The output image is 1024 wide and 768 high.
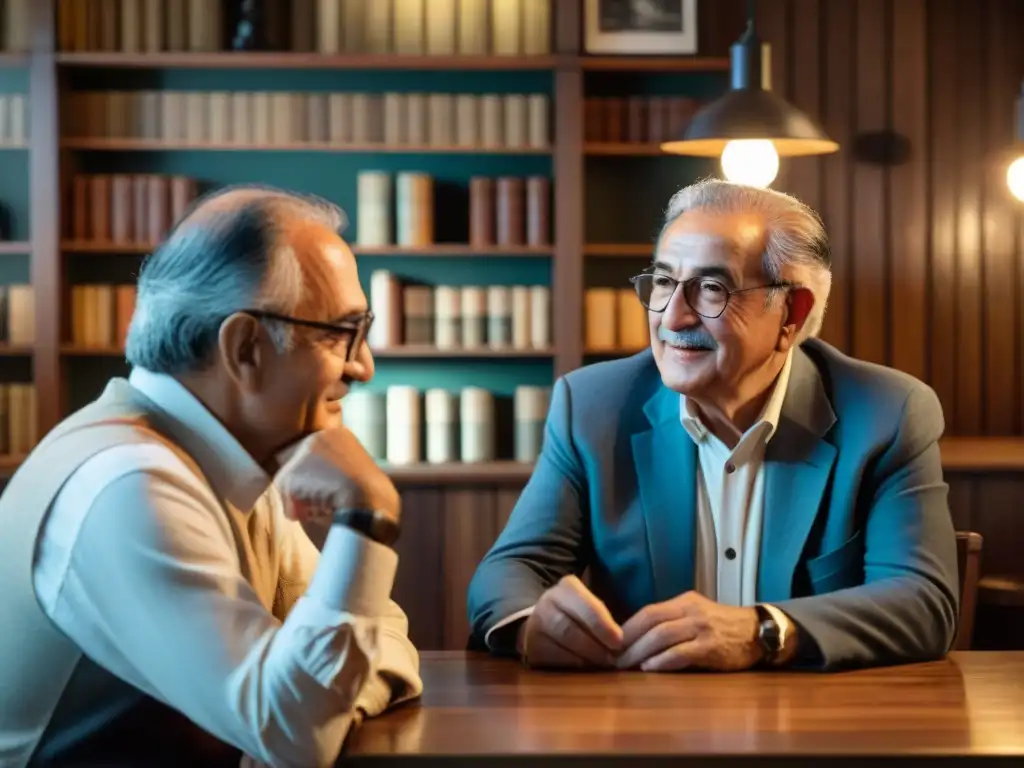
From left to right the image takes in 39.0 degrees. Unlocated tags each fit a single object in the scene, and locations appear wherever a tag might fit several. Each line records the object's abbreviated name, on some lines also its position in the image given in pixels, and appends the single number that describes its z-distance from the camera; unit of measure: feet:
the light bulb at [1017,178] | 13.53
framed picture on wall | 16.44
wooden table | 4.78
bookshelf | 15.83
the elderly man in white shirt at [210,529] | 4.58
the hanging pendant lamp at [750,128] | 12.77
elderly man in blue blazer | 7.19
